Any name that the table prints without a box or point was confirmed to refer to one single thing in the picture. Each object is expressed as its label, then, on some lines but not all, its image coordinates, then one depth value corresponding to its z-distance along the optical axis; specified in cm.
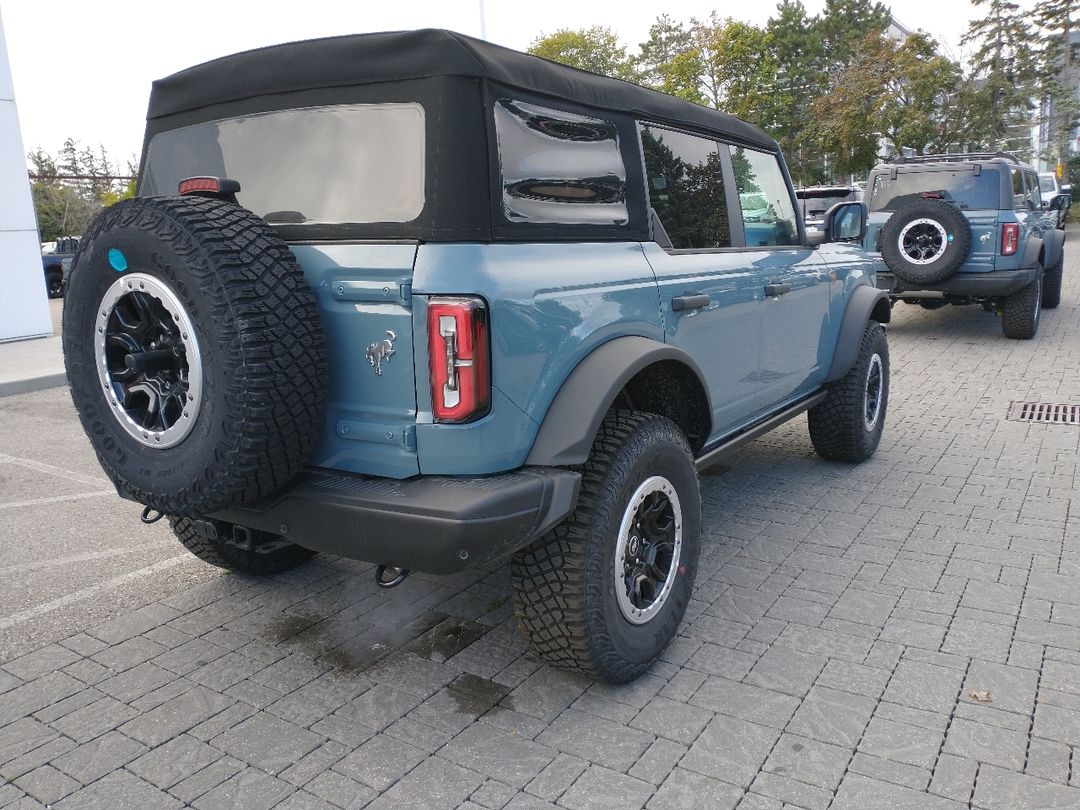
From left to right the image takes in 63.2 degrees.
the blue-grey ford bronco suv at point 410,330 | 242
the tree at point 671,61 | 4103
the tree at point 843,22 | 5686
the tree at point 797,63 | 4928
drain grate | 656
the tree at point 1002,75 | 2775
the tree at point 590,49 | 5312
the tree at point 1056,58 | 2933
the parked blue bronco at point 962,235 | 916
